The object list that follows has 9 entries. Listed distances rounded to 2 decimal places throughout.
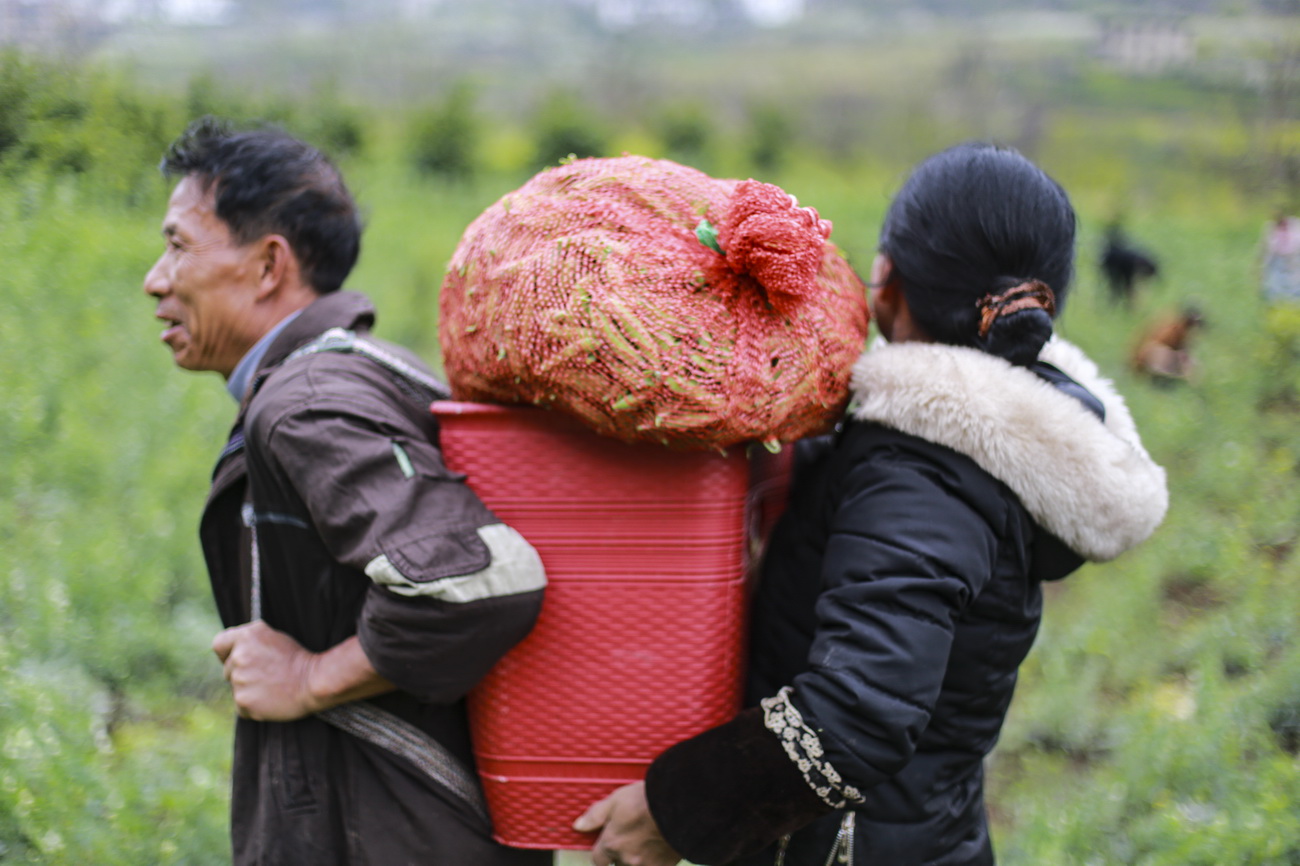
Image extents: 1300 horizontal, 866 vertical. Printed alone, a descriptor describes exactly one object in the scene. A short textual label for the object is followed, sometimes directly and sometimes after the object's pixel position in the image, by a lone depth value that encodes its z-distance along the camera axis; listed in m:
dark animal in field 10.63
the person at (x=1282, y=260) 8.45
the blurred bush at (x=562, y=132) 18.25
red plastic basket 1.36
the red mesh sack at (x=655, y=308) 1.22
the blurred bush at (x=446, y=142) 16.34
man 1.32
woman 1.25
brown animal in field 8.05
